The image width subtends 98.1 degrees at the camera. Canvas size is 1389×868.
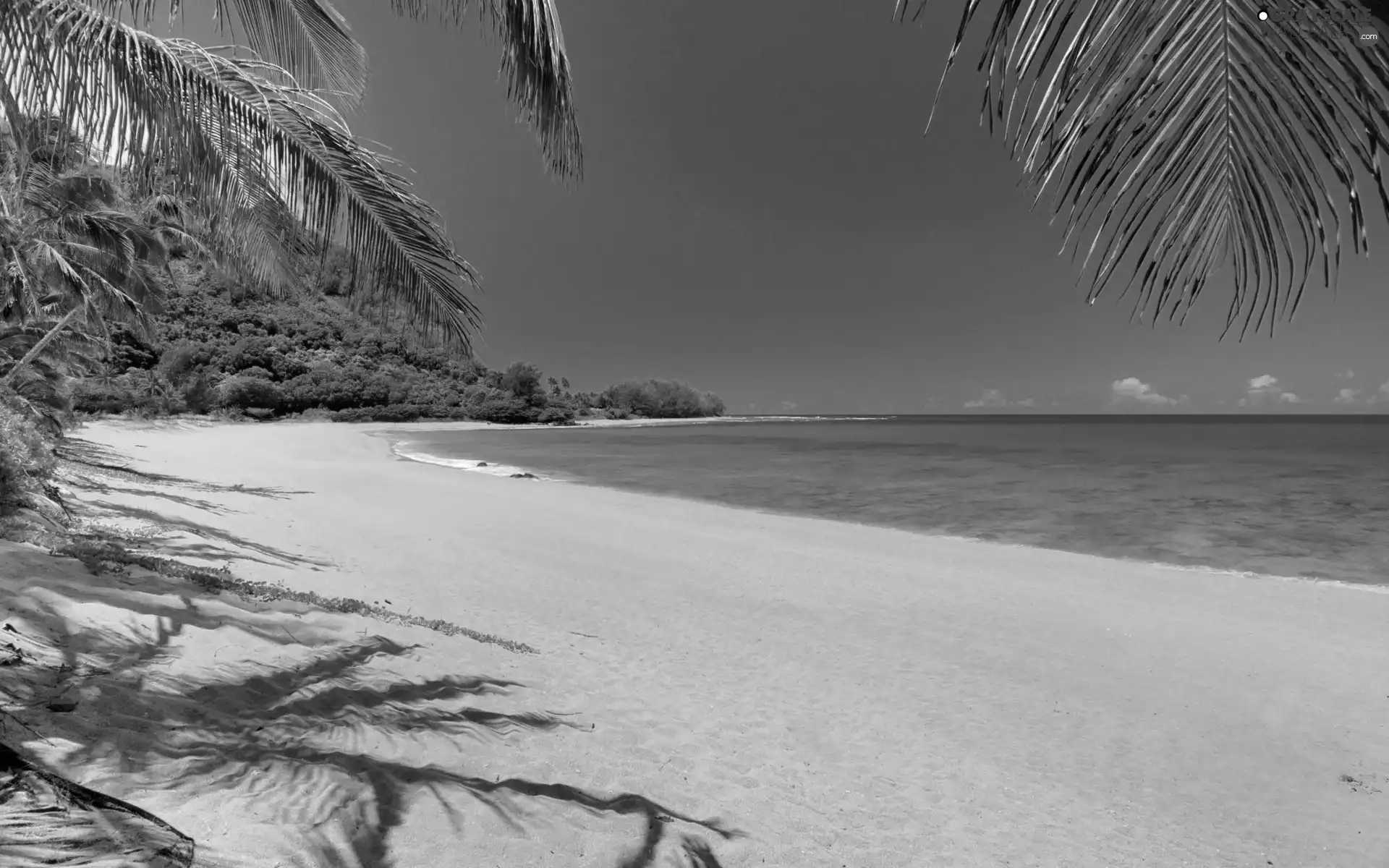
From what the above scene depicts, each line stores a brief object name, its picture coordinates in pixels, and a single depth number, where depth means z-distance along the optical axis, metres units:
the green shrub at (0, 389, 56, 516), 6.31
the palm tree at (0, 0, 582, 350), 3.42
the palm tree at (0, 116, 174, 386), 7.77
